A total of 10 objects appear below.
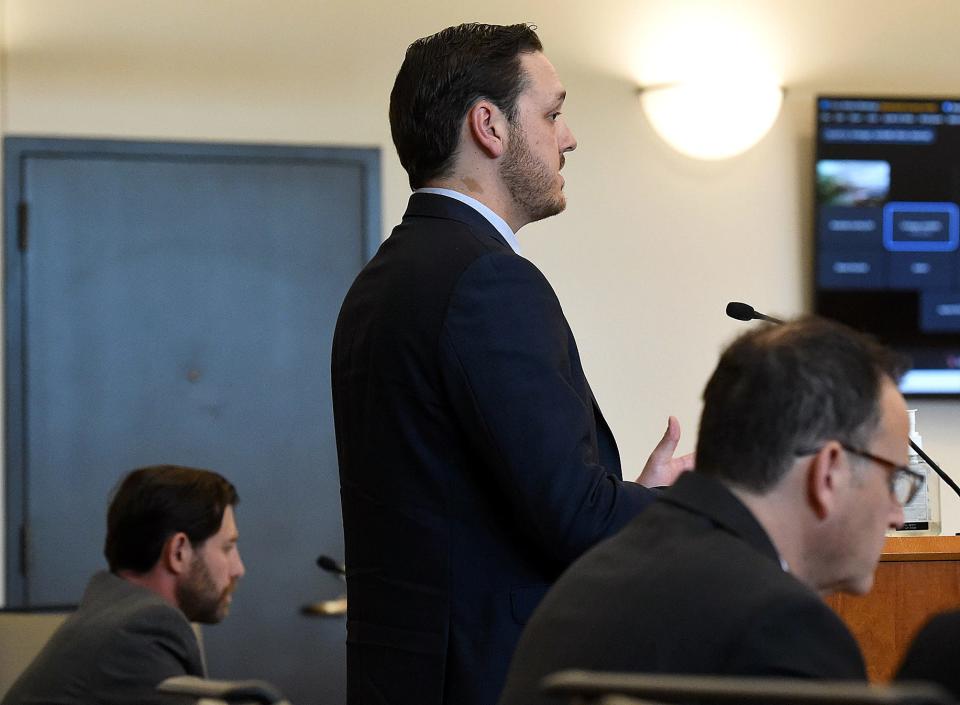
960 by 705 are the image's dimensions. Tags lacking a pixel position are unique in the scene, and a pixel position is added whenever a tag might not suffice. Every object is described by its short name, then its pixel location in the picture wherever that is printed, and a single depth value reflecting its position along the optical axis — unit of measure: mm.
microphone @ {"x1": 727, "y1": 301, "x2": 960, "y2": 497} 4324
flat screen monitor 9180
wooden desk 4375
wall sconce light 9031
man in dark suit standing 3602
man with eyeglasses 2426
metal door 8398
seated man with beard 5445
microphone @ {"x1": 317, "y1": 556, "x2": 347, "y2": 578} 7255
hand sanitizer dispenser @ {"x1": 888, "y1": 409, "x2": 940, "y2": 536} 5137
